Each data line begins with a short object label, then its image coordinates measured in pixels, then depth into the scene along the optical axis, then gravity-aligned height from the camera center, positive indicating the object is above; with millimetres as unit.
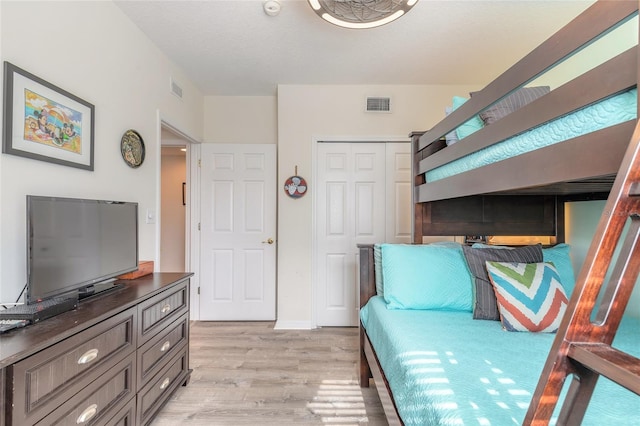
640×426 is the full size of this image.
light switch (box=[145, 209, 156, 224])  2246 -12
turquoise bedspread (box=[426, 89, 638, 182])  765 +286
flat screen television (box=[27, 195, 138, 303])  1144 -139
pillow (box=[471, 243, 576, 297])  1684 -264
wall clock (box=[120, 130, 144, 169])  1978 +478
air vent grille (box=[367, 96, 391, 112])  3133 +1208
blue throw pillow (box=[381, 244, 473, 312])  1657 -370
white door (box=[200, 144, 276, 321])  3314 -189
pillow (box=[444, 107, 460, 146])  1806 +506
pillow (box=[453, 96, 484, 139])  1674 +527
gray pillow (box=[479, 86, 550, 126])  1564 +612
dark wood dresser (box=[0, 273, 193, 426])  887 -584
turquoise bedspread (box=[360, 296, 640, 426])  782 -532
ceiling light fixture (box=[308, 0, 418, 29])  1654 +1220
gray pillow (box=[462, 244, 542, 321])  1548 -275
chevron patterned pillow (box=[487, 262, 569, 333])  1390 -398
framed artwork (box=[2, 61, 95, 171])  1240 +457
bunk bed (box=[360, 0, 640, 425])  565 +158
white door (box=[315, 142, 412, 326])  3166 +67
